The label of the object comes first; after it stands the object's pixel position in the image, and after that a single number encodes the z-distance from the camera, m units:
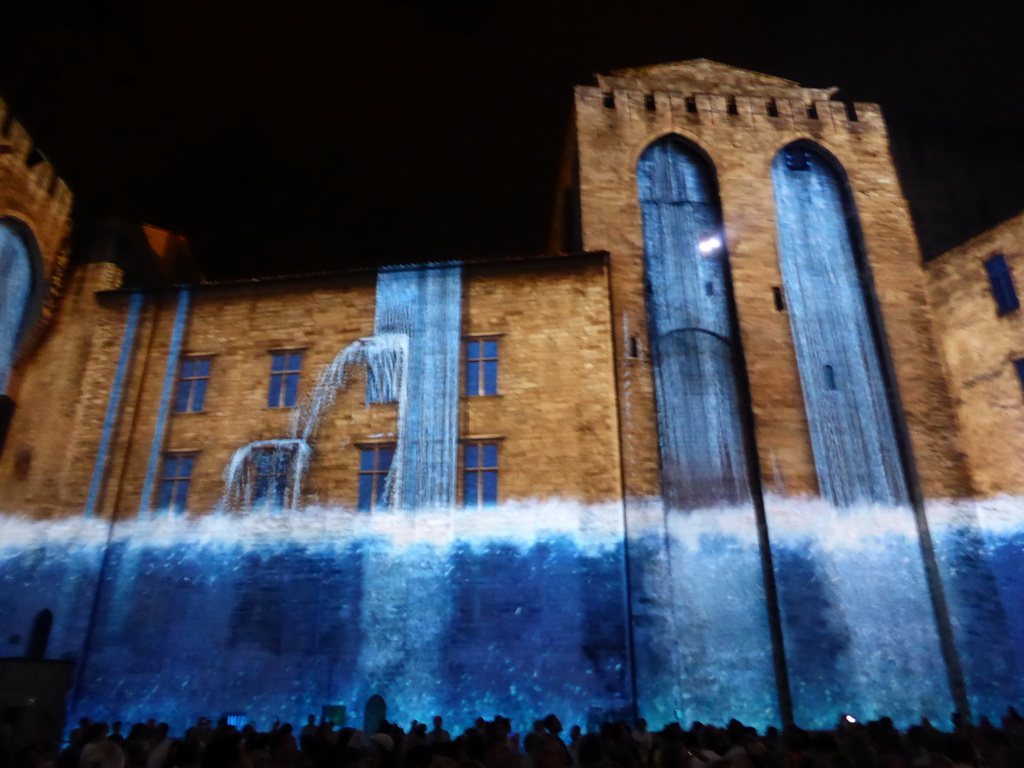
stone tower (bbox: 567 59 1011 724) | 15.56
